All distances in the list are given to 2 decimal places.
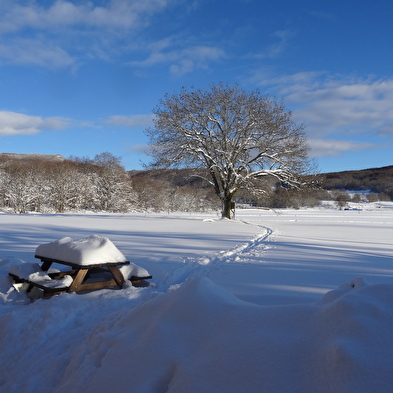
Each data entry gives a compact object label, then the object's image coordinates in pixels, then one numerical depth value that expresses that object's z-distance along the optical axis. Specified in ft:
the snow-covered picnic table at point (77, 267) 14.67
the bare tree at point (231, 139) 65.31
